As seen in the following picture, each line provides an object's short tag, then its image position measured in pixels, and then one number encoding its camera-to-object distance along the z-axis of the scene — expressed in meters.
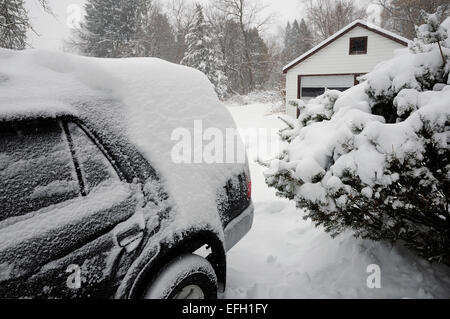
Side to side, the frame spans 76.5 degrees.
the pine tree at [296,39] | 44.91
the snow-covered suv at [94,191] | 1.42
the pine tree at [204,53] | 32.31
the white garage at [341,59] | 15.87
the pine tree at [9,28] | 8.20
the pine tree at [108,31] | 35.31
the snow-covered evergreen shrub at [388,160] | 2.06
